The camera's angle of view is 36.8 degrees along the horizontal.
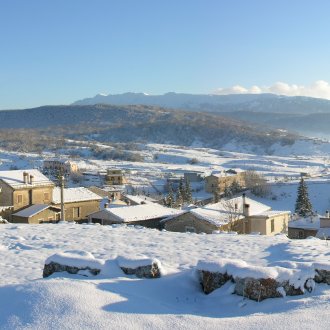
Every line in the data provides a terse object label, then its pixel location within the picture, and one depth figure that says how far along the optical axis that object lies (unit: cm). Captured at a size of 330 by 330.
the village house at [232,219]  3088
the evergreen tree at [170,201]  5638
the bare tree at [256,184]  8150
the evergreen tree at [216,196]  7349
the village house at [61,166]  10512
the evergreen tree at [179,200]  5902
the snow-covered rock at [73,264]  958
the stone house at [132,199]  5468
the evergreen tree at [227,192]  8128
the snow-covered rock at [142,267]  954
